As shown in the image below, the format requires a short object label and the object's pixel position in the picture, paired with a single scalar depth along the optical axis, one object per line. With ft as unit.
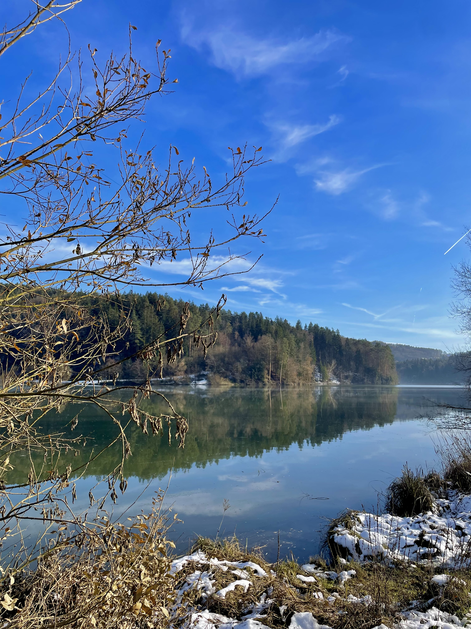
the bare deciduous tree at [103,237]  7.98
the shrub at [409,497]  26.84
